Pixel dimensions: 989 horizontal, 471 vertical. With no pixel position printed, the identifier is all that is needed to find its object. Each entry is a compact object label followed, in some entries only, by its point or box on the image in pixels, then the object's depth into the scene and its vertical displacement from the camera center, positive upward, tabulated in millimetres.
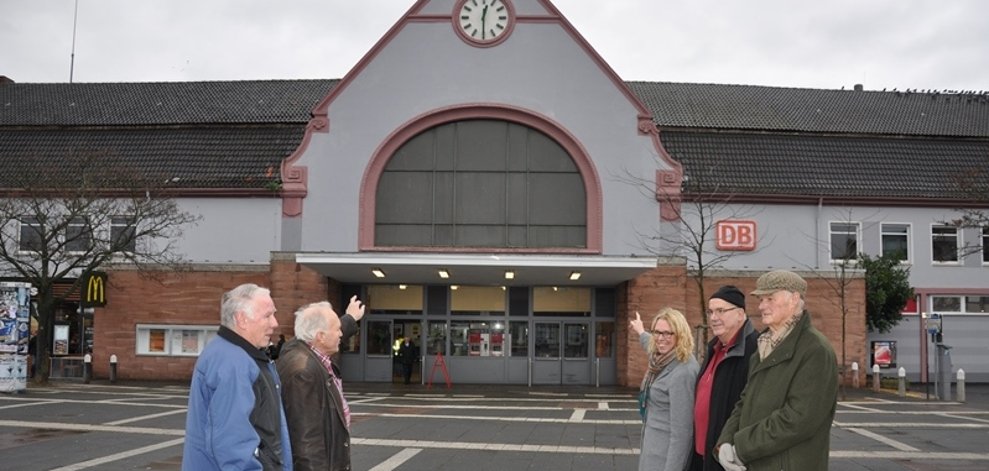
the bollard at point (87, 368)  28031 -1675
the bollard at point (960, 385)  24631 -1623
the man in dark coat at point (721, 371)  5895 -321
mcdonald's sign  28000 +724
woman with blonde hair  6152 -508
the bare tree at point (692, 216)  28250 +3338
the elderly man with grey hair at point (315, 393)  5903 -502
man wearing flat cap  5094 -412
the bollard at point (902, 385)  26141 -1746
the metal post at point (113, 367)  27969 -1618
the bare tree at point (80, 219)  26016 +2879
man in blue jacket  4906 -455
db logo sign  29969 +2761
